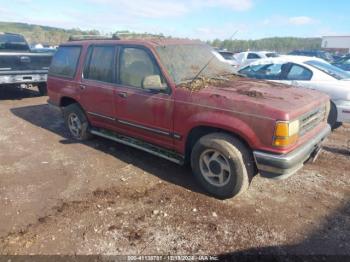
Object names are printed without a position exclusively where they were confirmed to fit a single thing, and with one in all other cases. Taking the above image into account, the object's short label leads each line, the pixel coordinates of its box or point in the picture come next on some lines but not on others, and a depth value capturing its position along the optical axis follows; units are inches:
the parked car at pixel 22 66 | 337.1
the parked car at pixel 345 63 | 498.2
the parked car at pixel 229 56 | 649.1
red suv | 130.2
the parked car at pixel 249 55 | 717.5
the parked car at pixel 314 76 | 234.2
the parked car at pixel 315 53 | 997.2
